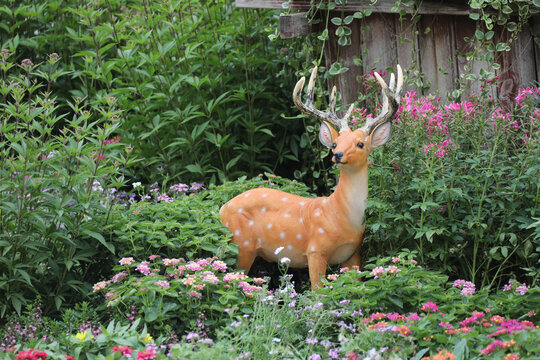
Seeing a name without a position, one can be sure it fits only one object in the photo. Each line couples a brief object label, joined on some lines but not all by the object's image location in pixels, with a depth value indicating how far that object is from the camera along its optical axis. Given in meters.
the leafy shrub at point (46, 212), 8.52
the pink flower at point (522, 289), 7.75
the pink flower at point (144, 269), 8.27
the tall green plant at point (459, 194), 8.84
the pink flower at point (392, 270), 7.92
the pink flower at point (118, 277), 8.58
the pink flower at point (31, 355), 6.73
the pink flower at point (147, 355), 6.66
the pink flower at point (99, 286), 8.41
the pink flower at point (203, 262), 8.45
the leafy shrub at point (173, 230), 9.08
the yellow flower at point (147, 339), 7.20
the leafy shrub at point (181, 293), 7.96
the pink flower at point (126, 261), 8.46
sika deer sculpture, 9.12
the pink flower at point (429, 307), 7.35
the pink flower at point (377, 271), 7.91
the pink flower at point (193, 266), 8.22
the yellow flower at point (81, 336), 7.11
